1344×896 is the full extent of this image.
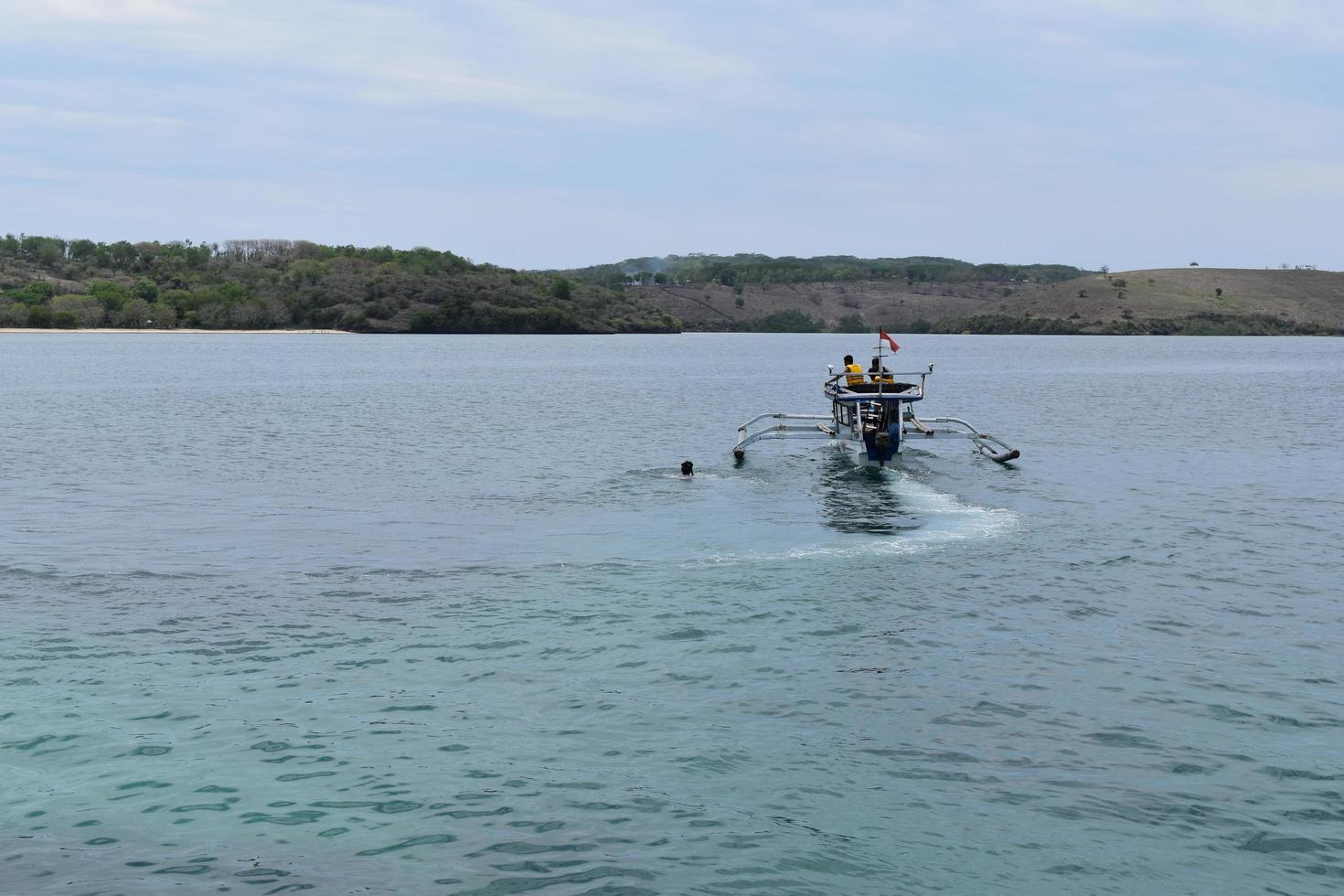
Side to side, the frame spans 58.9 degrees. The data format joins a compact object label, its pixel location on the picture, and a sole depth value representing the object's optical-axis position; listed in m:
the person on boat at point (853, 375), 41.97
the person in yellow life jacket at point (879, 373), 41.22
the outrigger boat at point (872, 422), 40.38
